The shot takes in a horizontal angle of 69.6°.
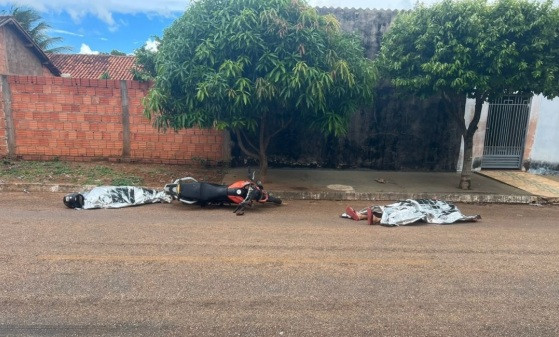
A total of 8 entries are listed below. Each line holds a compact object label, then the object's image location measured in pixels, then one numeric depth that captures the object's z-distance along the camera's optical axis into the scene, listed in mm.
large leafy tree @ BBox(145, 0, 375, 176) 6609
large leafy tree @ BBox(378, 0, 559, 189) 7039
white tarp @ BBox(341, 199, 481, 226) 6008
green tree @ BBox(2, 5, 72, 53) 22891
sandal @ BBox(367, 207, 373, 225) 5968
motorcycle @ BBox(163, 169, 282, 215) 6566
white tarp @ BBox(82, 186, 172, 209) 6582
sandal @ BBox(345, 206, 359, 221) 6207
